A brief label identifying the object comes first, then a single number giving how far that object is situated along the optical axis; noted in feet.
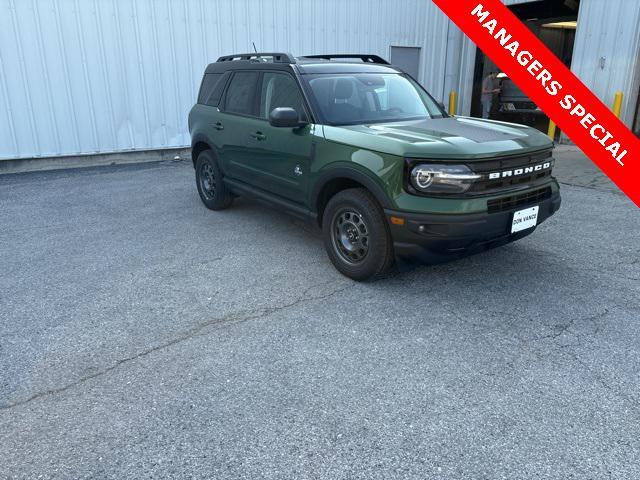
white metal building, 29.30
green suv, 11.85
